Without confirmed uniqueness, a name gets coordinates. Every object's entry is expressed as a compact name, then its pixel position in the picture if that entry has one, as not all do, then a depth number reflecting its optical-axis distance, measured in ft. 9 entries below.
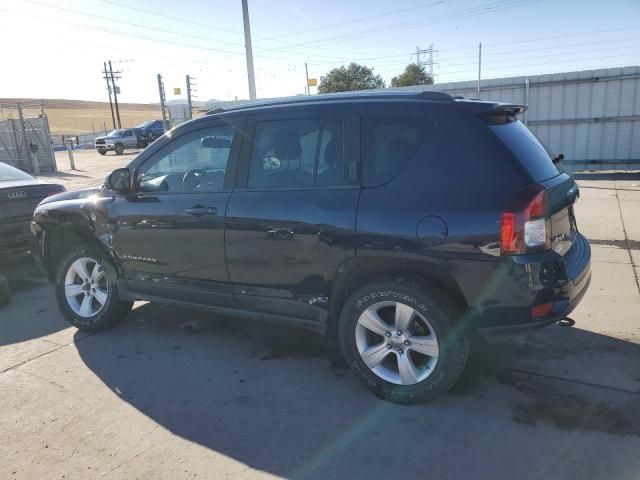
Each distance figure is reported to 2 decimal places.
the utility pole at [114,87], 209.87
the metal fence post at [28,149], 71.10
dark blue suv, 9.58
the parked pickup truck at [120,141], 116.57
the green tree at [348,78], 178.41
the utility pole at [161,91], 63.38
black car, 20.53
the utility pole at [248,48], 57.62
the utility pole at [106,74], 221.70
